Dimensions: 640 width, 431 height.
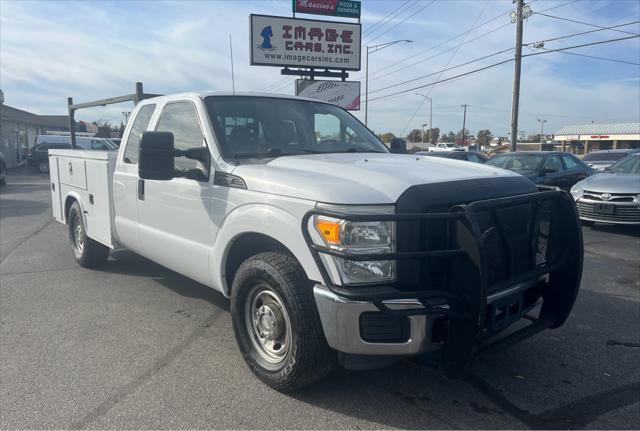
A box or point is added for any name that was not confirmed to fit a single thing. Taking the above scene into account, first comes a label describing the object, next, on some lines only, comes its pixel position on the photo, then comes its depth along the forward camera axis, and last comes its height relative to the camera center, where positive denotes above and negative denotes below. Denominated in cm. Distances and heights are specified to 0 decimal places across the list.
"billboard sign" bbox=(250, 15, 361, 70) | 1777 +326
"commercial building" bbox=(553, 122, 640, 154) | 6612 -11
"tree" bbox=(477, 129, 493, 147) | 10612 -18
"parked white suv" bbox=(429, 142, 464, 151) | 5727 -100
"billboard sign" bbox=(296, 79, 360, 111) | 1864 +160
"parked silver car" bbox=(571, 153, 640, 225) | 885 -106
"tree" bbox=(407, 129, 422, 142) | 10088 +3
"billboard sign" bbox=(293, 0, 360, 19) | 1820 +456
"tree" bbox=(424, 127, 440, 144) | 10400 +24
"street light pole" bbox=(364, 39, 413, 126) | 3109 +179
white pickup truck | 282 -62
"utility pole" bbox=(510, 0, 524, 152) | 2200 +325
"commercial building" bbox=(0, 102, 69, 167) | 3095 +36
